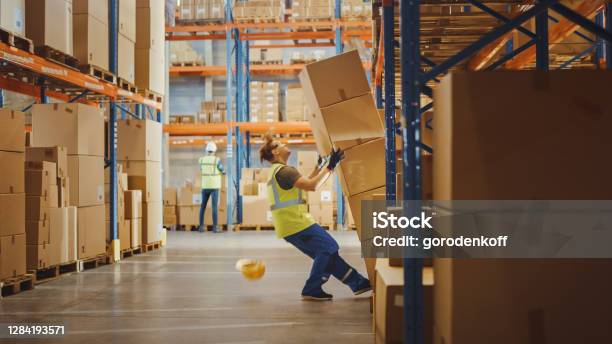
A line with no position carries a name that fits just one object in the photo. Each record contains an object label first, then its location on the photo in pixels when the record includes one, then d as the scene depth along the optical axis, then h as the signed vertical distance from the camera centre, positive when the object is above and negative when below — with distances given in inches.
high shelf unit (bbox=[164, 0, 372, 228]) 566.6 +134.2
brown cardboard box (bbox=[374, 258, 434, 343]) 118.6 -23.1
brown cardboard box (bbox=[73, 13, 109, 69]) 318.0 +76.4
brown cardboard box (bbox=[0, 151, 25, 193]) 239.5 +7.3
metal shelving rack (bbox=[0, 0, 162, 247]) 305.4 +55.5
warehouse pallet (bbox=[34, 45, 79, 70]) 280.8 +62.2
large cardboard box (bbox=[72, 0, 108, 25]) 317.7 +91.9
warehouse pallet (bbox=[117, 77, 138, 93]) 360.5 +61.0
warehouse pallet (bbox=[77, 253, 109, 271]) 312.9 -36.9
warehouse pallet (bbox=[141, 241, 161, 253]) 398.9 -36.4
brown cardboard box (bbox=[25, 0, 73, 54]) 279.4 +74.5
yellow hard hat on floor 253.6 -32.2
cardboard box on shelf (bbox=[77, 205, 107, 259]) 310.2 -20.5
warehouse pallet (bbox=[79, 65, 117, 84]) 318.0 +60.9
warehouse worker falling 227.3 -14.3
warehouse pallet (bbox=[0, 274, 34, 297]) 243.4 -36.8
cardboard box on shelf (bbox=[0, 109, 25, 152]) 238.8 +23.1
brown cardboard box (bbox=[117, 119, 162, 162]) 392.5 +31.3
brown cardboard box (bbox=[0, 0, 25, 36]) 247.9 +69.6
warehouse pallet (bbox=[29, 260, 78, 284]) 277.0 -36.7
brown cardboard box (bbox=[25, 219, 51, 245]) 267.9 -17.1
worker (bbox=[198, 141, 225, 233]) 542.6 +10.2
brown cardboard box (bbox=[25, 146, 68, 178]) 287.7 +16.1
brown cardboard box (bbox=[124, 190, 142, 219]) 374.0 -7.8
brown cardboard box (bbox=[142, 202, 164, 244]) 399.2 -20.3
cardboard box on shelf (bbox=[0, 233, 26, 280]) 238.1 -24.5
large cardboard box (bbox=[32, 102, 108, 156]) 307.7 +31.3
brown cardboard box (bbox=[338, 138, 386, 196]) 213.5 +6.5
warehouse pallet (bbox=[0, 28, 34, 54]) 243.8 +59.5
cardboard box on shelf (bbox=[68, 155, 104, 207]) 307.6 +5.2
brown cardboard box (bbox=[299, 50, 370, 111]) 210.7 +36.0
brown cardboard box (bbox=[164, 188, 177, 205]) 578.2 -5.9
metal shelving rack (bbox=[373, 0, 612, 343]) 115.0 +36.9
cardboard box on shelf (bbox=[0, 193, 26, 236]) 237.8 -8.5
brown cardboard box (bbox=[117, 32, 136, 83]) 361.4 +76.1
